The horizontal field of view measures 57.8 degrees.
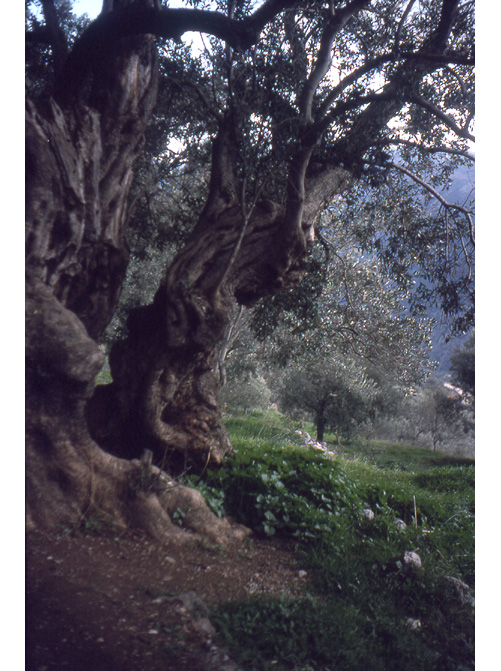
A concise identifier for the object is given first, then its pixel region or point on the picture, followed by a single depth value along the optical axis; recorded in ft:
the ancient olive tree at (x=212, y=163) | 12.65
